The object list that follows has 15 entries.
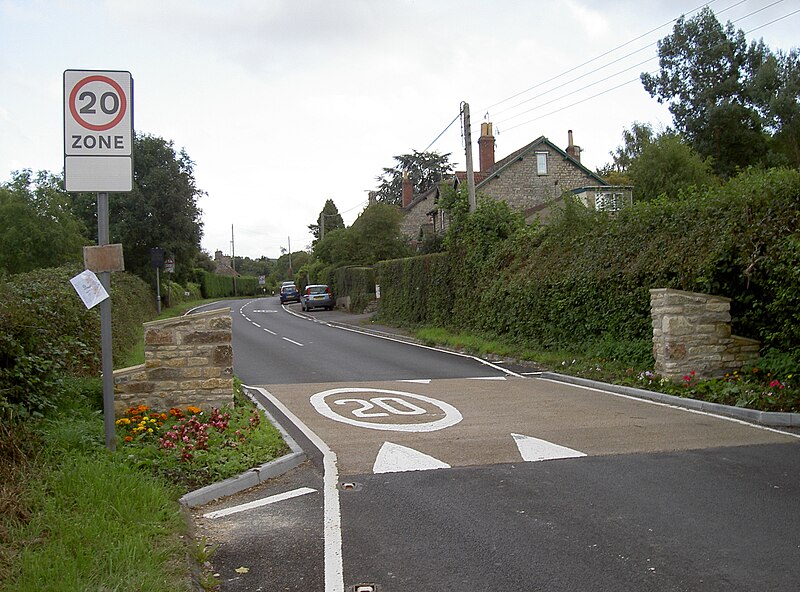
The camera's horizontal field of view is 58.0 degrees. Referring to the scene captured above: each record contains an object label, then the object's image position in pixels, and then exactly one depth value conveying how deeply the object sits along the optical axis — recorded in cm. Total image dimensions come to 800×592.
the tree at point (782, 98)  4081
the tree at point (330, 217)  10414
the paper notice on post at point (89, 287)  628
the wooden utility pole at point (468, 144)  2353
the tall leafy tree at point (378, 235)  4434
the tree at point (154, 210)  3994
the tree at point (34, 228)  2820
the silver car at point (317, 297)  4672
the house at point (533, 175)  4638
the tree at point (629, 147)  5656
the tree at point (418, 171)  9081
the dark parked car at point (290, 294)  6044
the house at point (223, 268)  12218
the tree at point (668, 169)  3806
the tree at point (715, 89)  4384
